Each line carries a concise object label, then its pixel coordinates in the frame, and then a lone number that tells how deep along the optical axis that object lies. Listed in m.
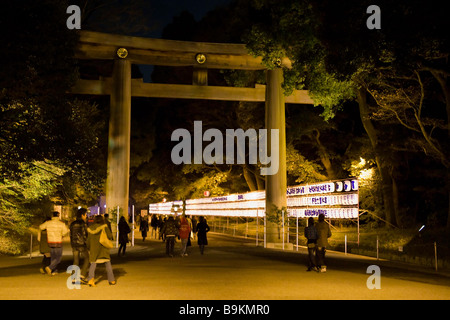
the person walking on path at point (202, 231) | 20.98
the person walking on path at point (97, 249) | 11.47
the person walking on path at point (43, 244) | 13.76
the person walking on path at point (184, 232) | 20.12
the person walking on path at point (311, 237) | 14.55
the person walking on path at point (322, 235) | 14.48
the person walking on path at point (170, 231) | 20.16
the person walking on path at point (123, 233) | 20.73
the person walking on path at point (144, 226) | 31.63
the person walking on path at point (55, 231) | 13.30
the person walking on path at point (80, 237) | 12.38
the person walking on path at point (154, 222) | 37.78
